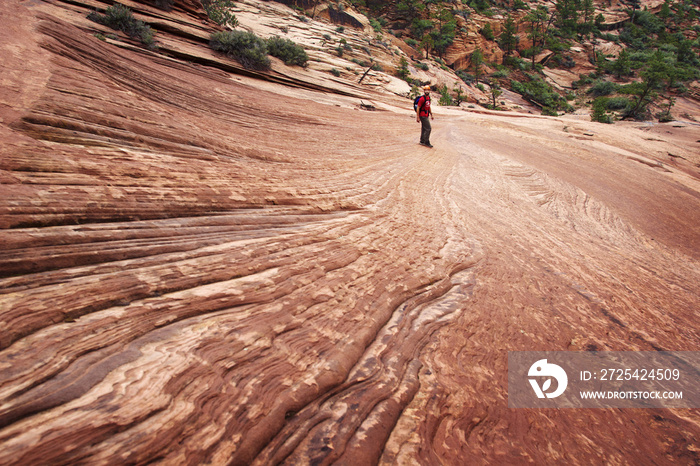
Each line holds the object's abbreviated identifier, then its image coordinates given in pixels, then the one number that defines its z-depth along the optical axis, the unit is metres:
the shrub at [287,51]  17.30
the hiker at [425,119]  10.61
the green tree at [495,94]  40.88
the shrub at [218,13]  19.26
